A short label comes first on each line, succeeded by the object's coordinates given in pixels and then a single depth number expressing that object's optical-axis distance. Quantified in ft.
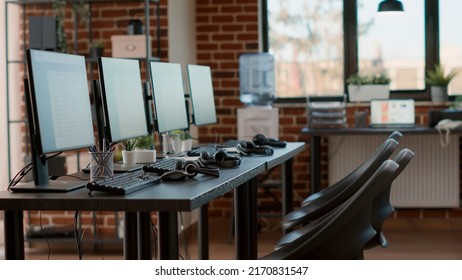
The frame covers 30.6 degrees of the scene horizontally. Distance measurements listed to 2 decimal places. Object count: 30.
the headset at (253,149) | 13.04
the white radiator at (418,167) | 21.27
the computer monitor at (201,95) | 15.05
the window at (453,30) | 21.79
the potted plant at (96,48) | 18.60
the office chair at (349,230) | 7.11
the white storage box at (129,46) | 18.24
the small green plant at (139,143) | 11.14
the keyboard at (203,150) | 12.71
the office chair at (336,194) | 10.41
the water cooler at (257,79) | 21.83
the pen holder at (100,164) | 9.01
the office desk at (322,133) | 19.29
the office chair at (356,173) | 10.34
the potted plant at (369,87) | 21.45
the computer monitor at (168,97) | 12.60
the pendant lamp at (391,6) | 19.60
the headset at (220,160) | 10.44
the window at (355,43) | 21.86
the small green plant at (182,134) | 13.69
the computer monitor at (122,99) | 10.07
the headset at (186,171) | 8.72
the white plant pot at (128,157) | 10.92
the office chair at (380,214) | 9.52
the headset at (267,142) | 14.70
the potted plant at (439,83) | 21.06
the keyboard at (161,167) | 9.45
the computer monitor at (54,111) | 8.05
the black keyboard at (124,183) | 7.57
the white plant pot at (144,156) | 11.09
